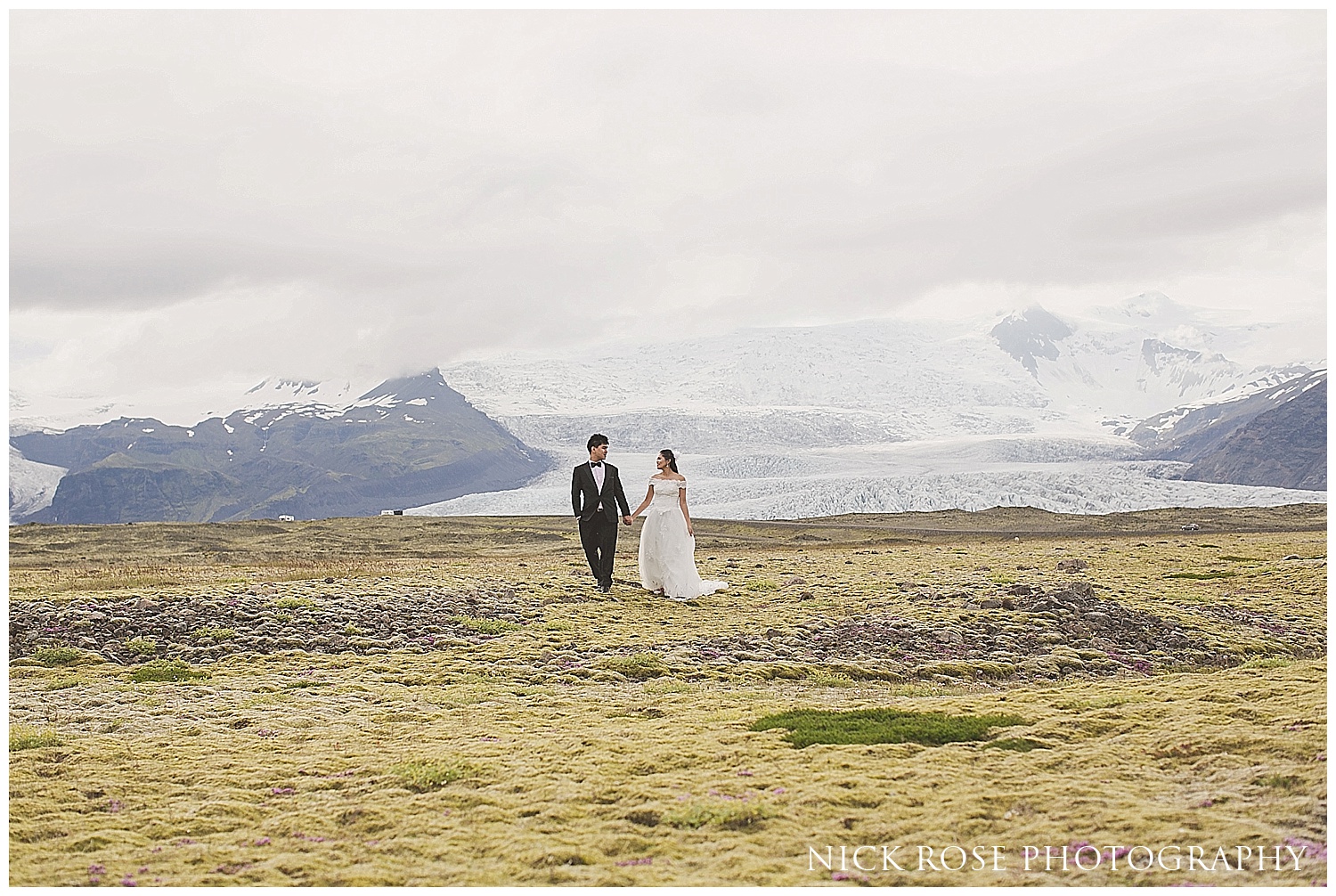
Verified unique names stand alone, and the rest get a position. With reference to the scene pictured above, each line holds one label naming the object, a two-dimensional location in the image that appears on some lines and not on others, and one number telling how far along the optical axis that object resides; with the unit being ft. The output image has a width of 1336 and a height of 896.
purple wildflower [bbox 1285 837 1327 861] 22.90
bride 87.76
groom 84.84
